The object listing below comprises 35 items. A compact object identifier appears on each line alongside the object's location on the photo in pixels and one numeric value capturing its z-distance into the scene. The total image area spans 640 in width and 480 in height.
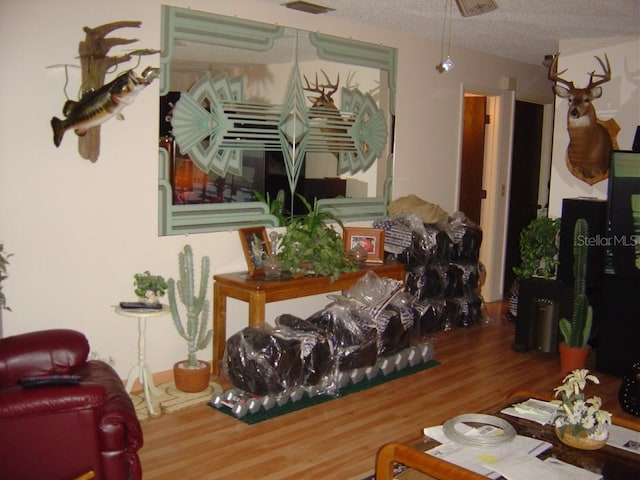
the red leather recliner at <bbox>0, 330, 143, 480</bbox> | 2.52
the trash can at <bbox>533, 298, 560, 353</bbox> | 4.86
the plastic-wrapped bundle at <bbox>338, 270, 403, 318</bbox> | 4.36
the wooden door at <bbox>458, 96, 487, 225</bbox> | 6.59
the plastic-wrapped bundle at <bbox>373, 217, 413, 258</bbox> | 5.14
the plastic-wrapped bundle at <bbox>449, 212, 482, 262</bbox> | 5.57
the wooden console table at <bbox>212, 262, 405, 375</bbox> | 3.98
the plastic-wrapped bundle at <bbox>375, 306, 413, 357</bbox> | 4.32
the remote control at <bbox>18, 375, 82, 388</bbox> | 2.62
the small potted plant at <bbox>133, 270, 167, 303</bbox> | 3.72
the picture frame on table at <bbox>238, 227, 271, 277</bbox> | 4.25
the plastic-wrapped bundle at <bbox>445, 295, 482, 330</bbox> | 5.54
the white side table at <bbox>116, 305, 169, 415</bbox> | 3.60
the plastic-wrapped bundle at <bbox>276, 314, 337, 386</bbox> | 3.86
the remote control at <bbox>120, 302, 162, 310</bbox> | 3.63
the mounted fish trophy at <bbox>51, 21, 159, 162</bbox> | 3.53
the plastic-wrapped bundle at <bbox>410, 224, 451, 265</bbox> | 5.21
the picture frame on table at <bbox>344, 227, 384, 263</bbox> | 4.92
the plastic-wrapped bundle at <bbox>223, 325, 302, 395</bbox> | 3.69
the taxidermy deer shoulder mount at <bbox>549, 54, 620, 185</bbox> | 5.23
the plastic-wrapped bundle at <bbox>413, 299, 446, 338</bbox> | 5.14
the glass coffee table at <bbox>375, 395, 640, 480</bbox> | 2.33
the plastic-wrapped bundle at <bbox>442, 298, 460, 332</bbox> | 5.51
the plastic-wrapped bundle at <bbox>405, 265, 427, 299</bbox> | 5.22
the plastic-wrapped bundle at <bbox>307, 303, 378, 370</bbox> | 4.09
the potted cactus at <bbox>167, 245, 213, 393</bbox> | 3.89
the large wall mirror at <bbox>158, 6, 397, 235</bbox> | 4.00
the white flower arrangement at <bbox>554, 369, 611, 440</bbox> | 2.53
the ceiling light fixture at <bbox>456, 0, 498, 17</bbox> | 3.96
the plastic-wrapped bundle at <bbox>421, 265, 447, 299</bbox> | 5.29
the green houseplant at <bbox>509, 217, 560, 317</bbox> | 5.27
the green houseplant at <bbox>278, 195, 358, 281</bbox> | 4.30
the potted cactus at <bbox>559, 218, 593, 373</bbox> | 4.50
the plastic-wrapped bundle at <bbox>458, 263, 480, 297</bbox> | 5.61
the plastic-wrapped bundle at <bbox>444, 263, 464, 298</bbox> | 5.49
